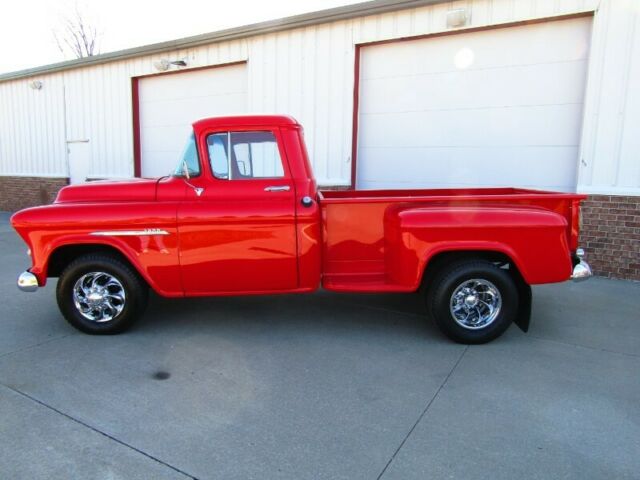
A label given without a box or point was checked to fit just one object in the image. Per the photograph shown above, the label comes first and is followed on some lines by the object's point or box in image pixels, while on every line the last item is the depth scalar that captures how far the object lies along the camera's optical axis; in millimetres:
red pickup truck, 4086
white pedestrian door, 13164
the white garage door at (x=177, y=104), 10453
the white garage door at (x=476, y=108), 7246
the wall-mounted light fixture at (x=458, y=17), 7508
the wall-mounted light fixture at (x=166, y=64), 10828
